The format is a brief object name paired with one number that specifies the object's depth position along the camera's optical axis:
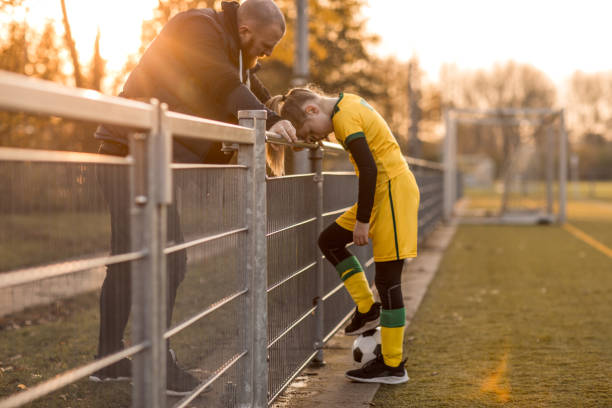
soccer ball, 8.80
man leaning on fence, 7.50
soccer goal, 41.19
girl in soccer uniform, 7.81
